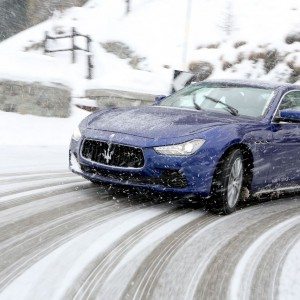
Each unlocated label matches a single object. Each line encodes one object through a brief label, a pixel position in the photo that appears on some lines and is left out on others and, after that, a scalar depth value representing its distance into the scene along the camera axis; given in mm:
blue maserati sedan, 5094
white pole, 15953
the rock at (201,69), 23797
